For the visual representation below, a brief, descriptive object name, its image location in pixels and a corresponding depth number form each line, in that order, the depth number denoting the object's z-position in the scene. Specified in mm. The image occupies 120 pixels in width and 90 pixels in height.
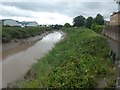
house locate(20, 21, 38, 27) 44476
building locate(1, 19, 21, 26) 33487
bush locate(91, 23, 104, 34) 17995
